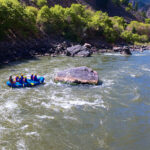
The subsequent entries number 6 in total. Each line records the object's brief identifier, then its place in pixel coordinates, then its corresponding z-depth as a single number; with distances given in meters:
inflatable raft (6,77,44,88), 17.00
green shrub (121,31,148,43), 54.12
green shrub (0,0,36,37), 29.53
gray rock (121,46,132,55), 37.06
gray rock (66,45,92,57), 33.88
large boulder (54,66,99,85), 17.81
